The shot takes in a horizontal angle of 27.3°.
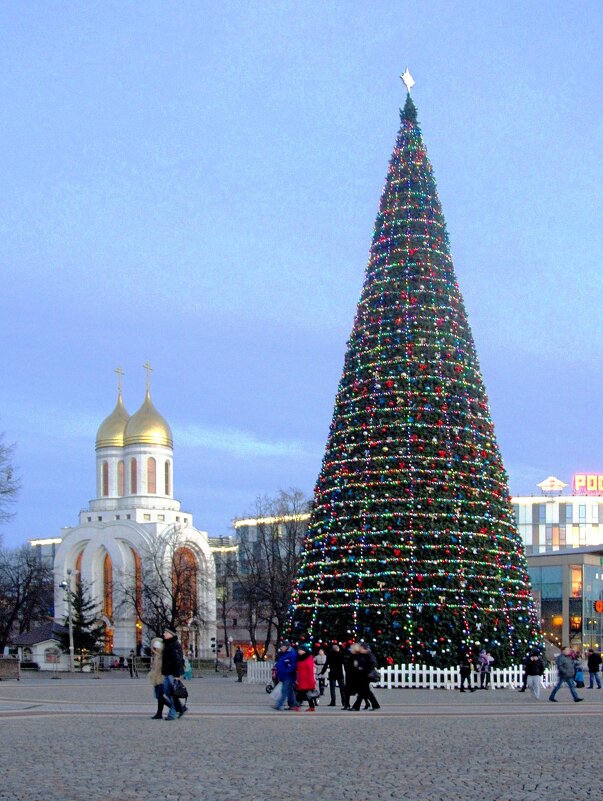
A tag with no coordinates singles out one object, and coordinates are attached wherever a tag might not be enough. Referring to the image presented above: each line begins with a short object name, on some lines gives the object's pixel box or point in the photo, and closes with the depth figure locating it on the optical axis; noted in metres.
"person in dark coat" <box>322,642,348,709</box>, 25.83
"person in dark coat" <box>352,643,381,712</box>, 22.34
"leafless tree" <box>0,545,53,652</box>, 90.75
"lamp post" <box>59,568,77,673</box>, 59.16
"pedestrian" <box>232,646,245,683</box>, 43.25
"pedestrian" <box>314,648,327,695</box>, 29.95
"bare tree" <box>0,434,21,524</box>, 43.01
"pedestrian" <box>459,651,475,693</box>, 31.70
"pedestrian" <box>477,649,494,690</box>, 32.22
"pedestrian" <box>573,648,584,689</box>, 31.44
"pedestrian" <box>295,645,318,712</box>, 23.95
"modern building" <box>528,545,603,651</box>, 82.12
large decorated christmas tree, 33.22
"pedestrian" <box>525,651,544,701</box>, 28.17
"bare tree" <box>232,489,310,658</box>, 68.62
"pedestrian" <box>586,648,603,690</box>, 34.00
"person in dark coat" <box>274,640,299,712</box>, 23.78
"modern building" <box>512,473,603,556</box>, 129.38
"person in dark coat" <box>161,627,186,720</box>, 19.30
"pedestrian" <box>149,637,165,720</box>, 19.89
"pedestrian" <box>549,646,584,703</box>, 26.55
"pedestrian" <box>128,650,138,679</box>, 54.47
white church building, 86.62
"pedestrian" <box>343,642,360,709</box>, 22.61
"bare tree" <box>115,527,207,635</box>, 72.12
